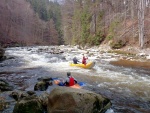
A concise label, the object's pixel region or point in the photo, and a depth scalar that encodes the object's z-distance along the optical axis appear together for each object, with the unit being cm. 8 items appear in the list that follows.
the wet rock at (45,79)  715
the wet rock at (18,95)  515
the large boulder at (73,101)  378
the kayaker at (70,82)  617
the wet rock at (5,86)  606
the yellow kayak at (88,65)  1016
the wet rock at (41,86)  616
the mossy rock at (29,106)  402
